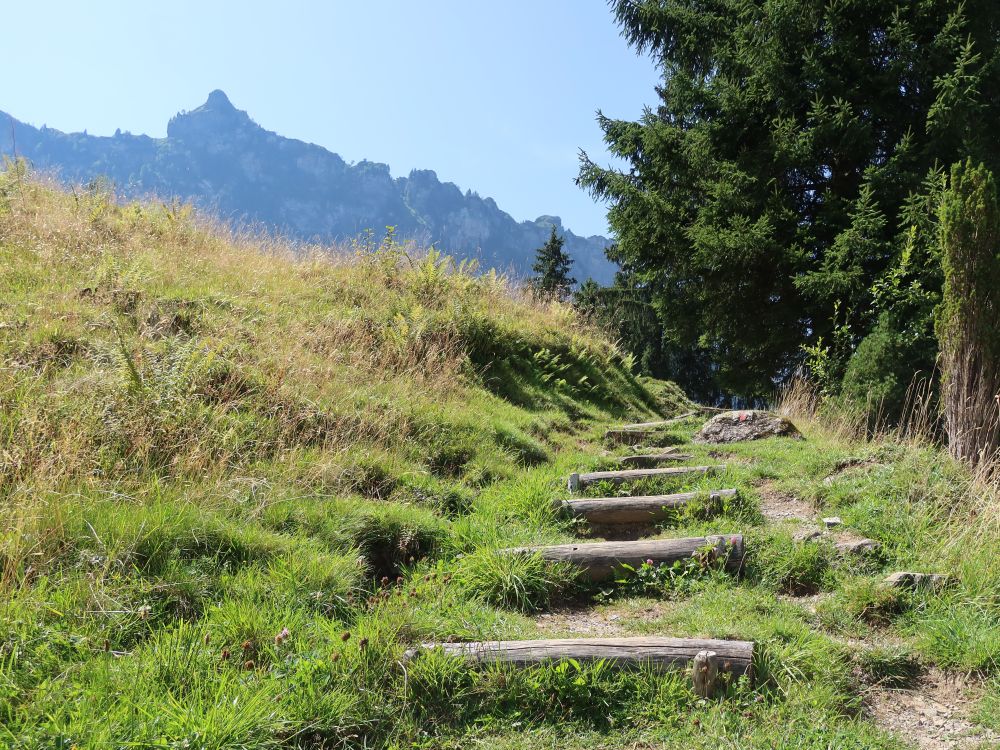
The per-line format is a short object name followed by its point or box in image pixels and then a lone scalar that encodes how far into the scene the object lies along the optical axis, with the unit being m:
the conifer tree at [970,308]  5.55
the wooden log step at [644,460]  7.00
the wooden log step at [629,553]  4.17
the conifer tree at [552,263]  27.39
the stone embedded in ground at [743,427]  8.14
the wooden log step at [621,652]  3.03
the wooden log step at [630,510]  5.16
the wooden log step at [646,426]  9.41
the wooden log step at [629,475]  5.92
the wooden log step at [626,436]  8.78
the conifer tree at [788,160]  9.18
